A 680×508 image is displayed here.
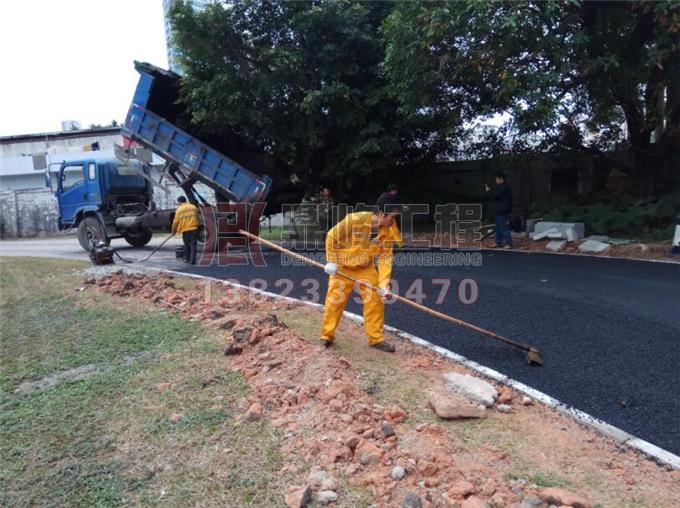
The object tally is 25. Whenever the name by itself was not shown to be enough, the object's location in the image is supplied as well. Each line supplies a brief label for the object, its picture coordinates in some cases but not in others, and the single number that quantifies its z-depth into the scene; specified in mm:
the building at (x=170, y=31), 11500
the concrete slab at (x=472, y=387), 3477
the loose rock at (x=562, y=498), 2396
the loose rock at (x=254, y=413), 3326
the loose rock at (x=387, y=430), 2996
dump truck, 10891
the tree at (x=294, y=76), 11234
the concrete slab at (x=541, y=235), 10733
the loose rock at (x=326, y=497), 2512
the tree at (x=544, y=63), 8336
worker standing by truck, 9320
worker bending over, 4430
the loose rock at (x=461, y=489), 2484
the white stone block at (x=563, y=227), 10617
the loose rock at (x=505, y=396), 3521
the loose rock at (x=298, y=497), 2483
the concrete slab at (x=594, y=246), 9578
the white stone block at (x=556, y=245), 10180
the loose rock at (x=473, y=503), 2375
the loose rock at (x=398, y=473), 2643
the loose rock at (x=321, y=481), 2594
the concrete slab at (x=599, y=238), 10117
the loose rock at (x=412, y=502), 2432
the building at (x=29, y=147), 26250
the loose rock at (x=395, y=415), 3203
